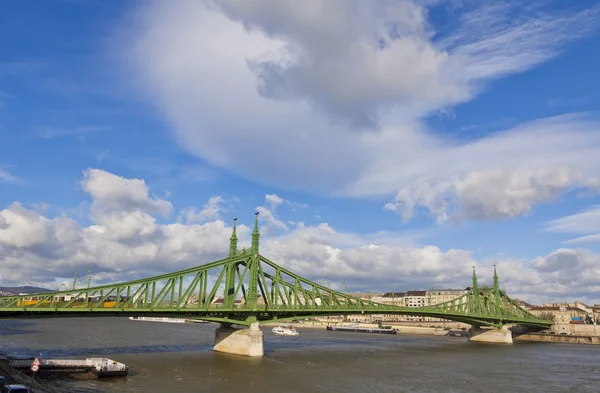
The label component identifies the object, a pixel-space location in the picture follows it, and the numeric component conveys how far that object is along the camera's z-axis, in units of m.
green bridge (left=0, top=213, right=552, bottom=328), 60.88
